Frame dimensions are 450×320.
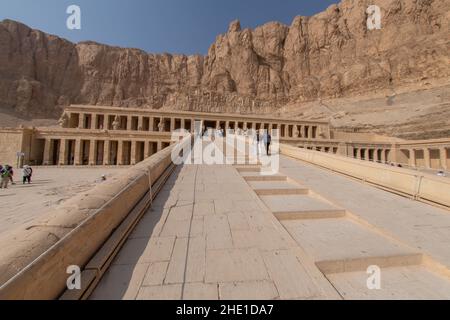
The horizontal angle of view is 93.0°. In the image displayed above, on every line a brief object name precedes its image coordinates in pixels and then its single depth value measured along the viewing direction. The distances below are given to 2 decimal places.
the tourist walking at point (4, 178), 13.80
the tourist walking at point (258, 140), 11.85
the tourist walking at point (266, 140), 10.78
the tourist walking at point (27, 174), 15.09
